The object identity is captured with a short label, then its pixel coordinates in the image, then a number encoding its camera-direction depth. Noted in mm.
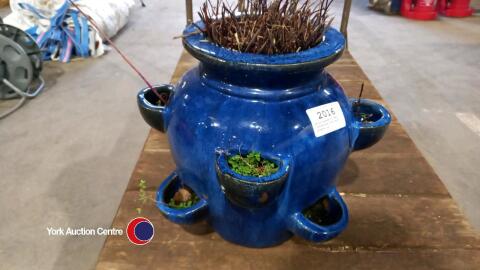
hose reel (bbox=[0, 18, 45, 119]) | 1601
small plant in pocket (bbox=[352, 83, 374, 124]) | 638
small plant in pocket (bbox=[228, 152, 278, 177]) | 462
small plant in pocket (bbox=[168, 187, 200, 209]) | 595
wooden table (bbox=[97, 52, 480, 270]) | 586
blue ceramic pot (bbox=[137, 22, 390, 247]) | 462
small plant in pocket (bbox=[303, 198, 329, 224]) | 594
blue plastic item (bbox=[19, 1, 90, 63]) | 2023
